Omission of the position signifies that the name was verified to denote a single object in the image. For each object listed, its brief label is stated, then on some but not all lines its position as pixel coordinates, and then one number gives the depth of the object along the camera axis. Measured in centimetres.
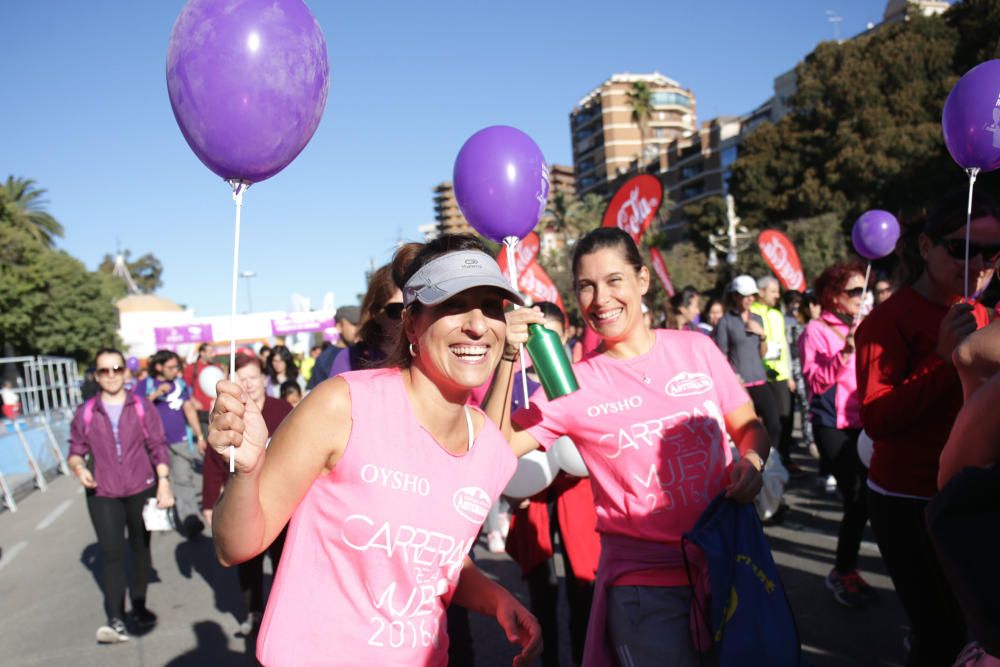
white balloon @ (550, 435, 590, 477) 356
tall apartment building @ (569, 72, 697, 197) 9512
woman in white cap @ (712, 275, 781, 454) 745
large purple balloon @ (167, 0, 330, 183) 179
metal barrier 1132
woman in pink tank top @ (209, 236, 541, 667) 180
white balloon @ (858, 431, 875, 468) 364
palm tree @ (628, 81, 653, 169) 8525
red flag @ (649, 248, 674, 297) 1330
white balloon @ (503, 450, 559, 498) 348
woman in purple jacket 529
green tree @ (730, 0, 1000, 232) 3119
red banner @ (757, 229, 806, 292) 1130
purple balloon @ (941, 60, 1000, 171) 297
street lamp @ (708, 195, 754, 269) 4350
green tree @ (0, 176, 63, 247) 4641
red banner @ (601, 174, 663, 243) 889
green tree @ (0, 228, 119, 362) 3503
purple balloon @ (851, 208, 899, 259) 569
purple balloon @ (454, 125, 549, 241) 304
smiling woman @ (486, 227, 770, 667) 235
